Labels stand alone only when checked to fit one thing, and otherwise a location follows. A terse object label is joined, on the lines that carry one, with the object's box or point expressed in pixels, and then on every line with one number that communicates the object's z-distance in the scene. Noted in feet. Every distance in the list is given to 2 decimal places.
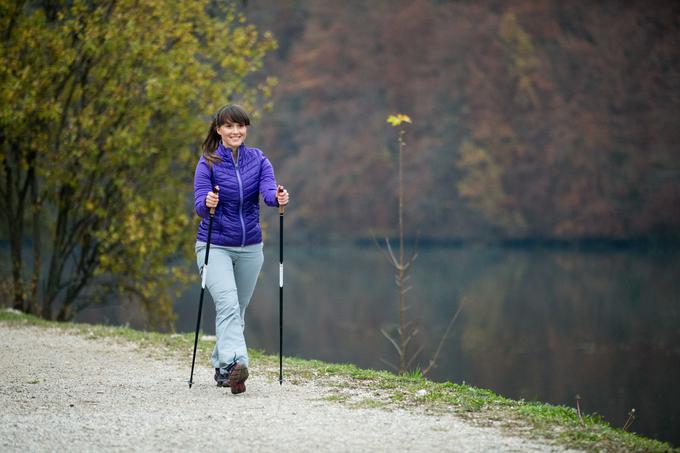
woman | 52.70
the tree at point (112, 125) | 103.60
